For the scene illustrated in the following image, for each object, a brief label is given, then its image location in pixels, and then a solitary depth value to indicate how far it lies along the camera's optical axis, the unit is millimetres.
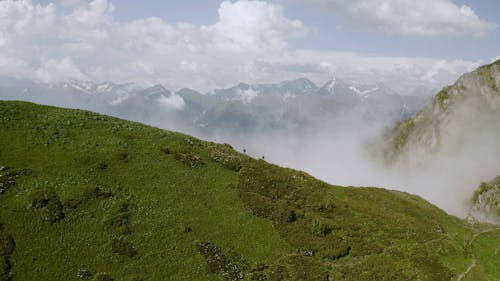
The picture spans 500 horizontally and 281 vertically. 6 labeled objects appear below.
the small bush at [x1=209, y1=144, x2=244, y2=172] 52781
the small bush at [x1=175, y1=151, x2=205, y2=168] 50312
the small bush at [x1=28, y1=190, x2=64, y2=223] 35784
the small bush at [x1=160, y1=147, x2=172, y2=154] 51544
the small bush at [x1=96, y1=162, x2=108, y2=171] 44141
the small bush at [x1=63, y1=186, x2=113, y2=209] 37656
